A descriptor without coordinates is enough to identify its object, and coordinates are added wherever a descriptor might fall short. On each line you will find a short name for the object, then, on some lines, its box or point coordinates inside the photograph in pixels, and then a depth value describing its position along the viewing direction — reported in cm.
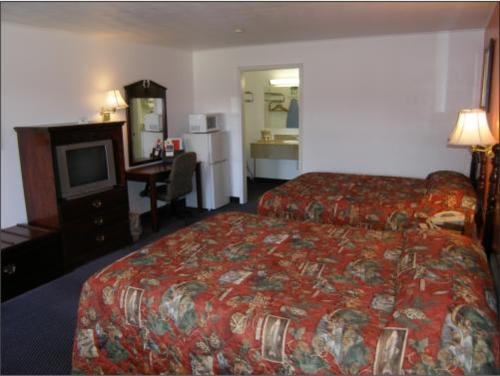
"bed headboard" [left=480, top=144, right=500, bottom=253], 254
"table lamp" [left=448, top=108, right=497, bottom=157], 269
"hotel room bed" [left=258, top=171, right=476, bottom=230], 306
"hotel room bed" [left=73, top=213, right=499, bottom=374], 147
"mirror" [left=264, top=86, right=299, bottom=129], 705
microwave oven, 554
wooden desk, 466
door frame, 525
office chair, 473
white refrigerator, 555
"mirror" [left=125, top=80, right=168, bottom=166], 501
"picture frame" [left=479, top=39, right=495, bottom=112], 341
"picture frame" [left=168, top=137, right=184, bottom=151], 547
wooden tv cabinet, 359
